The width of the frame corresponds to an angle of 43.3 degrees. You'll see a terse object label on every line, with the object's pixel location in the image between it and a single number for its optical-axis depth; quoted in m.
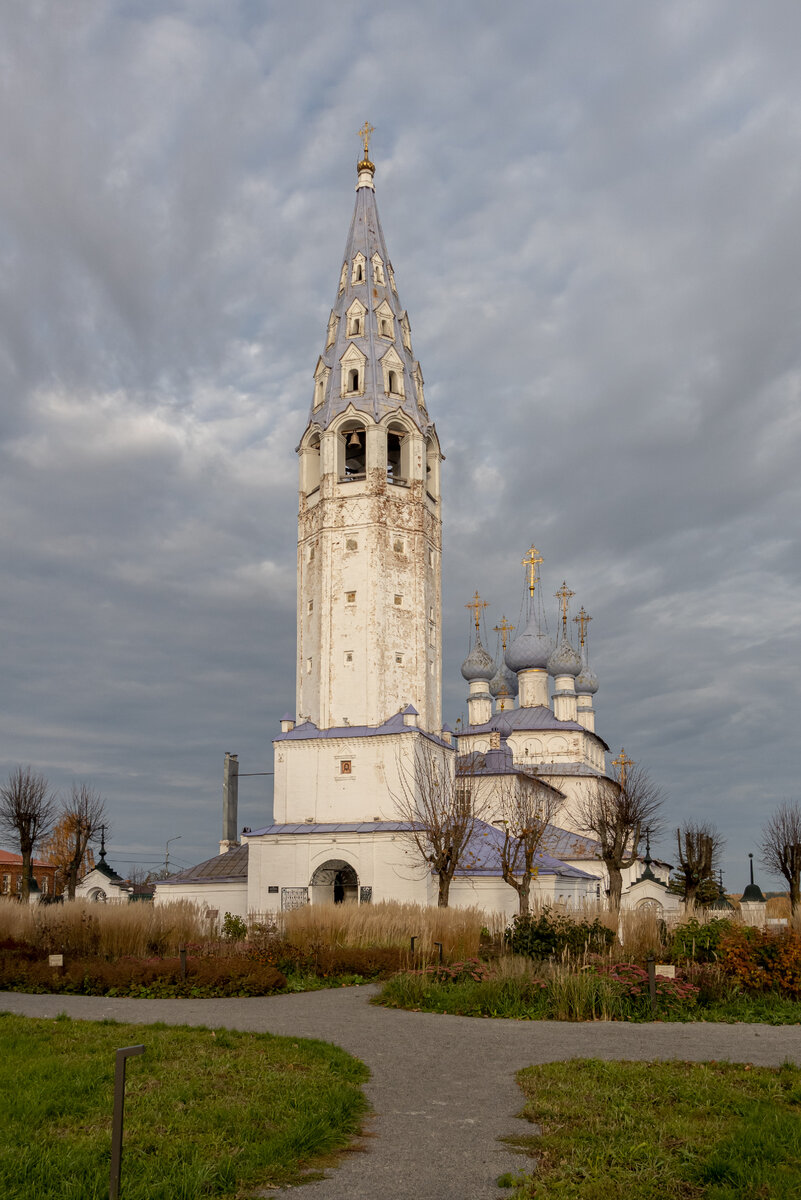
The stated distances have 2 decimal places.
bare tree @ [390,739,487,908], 31.69
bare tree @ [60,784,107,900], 39.72
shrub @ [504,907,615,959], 17.23
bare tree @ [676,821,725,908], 40.03
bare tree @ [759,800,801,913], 42.31
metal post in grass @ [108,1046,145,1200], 5.08
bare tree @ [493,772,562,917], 30.75
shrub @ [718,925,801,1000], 15.46
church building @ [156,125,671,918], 34.75
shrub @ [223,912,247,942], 22.14
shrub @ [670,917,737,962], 16.44
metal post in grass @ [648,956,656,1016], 13.88
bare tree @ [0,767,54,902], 37.22
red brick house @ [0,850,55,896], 69.57
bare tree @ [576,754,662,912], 35.22
